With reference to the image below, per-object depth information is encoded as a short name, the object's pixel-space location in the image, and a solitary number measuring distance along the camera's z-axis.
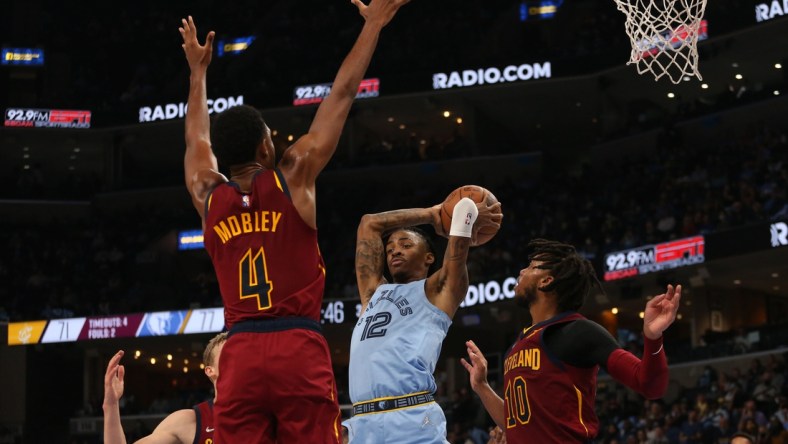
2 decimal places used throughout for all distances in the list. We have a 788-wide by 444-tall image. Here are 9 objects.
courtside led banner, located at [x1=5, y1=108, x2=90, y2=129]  34.44
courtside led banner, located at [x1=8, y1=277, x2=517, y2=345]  27.36
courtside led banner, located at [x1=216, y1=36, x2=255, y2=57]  37.47
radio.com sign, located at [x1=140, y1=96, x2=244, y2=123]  33.88
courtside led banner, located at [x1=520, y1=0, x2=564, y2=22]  34.47
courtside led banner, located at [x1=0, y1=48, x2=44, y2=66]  37.66
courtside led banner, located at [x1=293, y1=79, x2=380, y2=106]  32.03
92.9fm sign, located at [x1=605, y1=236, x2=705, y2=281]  22.16
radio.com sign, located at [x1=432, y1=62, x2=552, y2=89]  30.62
